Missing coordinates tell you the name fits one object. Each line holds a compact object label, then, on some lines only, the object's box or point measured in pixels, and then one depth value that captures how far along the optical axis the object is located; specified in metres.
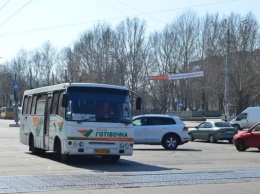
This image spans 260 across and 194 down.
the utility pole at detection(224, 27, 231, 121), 42.04
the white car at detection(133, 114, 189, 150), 26.14
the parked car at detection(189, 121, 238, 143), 32.00
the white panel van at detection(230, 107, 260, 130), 48.23
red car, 24.33
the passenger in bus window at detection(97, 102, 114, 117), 17.47
